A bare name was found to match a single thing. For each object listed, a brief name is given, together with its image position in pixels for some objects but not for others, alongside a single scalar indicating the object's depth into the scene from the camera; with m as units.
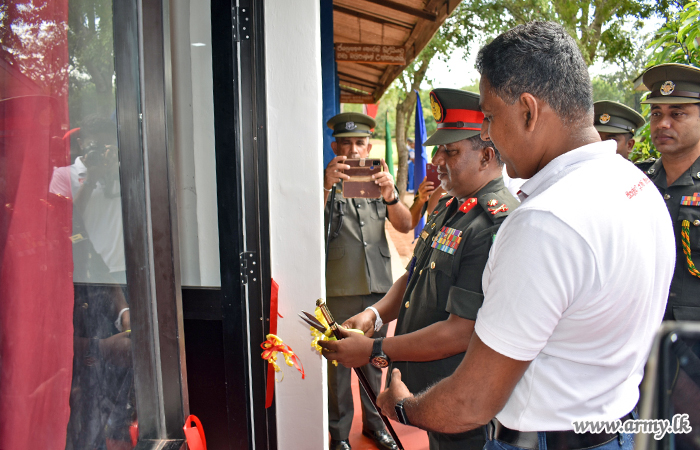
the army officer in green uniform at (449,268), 1.55
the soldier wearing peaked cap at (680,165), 2.51
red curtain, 0.73
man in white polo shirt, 0.89
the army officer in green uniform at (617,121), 3.56
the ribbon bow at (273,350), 1.90
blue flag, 6.33
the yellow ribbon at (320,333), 1.83
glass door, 0.76
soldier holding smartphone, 3.01
